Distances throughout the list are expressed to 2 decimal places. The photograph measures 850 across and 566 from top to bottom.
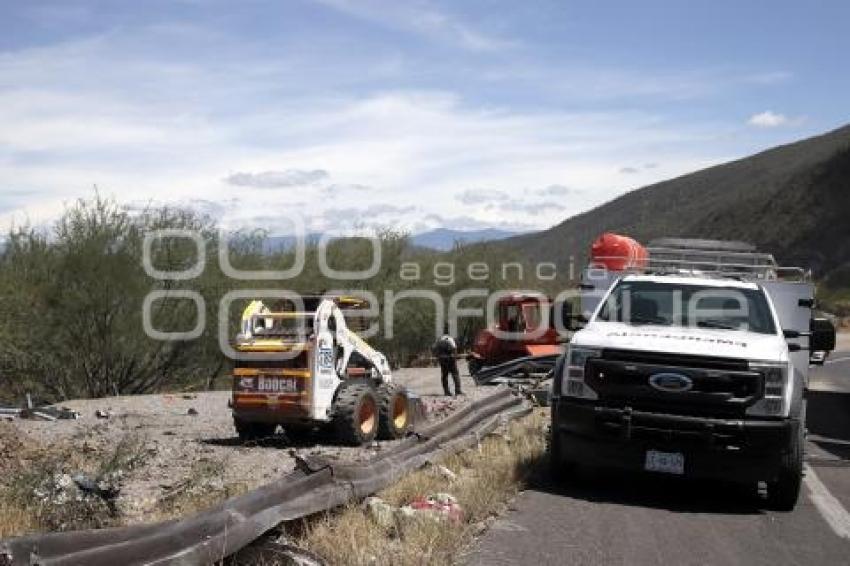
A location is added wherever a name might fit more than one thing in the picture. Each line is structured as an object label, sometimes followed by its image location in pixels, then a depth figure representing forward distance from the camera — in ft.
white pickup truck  30.12
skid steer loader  46.70
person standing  72.69
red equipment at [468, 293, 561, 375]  87.92
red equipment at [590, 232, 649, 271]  63.46
